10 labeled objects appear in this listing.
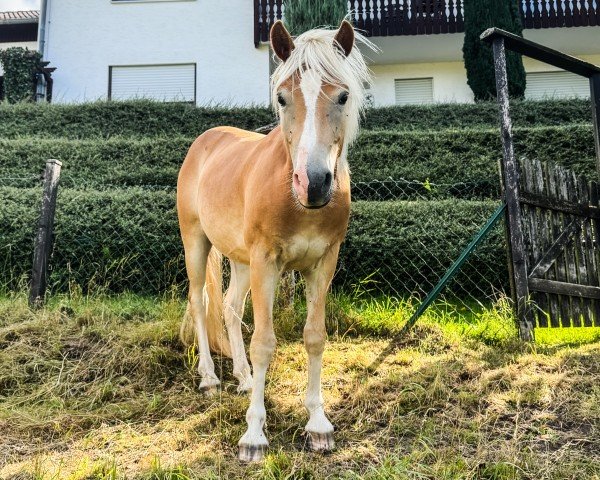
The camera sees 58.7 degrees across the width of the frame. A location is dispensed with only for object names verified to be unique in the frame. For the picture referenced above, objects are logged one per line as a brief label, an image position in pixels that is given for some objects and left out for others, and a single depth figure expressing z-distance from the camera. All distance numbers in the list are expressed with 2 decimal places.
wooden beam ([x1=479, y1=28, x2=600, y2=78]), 4.35
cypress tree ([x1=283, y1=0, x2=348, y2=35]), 11.18
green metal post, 4.03
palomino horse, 2.38
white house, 14.05
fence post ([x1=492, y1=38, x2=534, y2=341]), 4.08
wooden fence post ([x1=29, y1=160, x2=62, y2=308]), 4.78
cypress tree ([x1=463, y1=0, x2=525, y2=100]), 12.79
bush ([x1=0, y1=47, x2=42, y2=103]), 13.41
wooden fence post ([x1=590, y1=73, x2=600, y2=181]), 4.71
